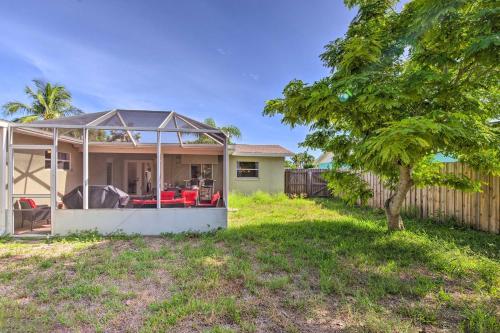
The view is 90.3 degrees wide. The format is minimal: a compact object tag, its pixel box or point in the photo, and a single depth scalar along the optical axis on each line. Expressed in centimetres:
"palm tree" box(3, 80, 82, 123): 1760
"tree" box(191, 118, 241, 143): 2369
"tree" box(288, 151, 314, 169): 3248
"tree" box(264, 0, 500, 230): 314
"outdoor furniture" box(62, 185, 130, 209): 676
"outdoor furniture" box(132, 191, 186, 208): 699
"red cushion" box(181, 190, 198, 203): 805
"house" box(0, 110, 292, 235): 639
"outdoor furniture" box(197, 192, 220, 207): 752
